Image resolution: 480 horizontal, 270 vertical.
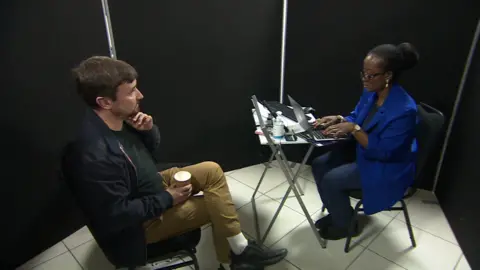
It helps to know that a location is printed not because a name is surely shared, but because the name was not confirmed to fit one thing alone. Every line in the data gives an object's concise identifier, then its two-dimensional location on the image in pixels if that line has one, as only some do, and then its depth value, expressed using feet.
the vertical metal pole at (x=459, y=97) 6.31
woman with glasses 5.34
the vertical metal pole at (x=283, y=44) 8.31
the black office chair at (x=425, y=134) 5.30
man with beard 3.73
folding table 5.54
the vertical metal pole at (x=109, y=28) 6.00
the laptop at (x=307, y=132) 5.53
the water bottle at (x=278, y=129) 5.69
